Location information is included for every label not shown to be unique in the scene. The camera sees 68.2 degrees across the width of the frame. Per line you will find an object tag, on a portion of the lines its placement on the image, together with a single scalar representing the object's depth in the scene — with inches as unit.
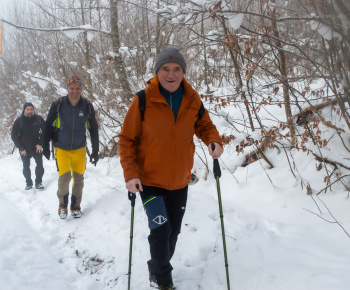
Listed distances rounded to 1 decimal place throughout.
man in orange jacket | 87.1
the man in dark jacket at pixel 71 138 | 160.1
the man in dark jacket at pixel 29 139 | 254.8
